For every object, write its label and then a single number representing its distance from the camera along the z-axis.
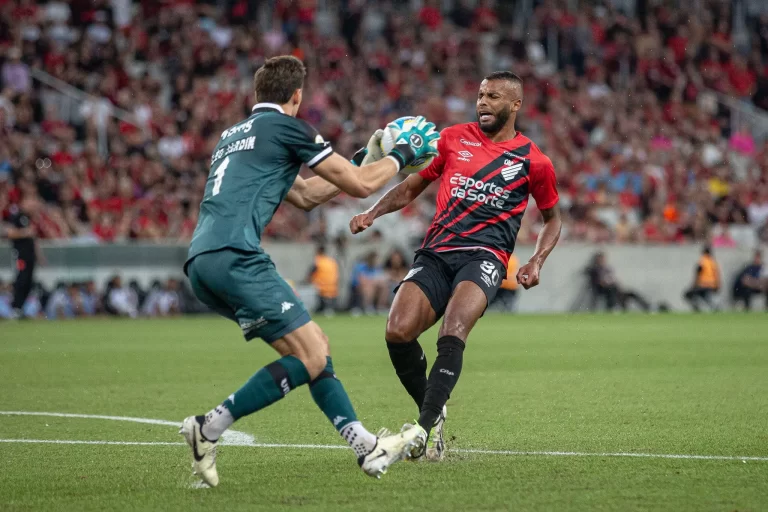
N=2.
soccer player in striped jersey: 14.33
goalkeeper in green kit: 11.48
